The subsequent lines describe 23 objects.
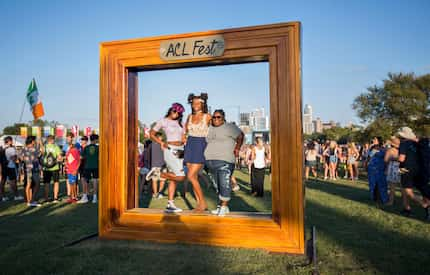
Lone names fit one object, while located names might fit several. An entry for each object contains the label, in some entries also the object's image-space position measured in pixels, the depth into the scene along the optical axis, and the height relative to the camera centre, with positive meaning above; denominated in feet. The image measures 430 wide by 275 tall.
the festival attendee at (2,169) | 32.27 -2.21
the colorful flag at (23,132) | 77.56 +2.95
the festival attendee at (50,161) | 30.27 -1.43
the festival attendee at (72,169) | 31.07 -2.19
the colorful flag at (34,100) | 57.67 +7.51
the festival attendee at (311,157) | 52.60 -2.13
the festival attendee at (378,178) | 27.50 -2.91
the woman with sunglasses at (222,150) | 17.51 -0.32
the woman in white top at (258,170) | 32.97 -2.54
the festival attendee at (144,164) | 36.00 -2.19
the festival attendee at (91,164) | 30.30 -1.69
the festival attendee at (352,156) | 49.14 -1.89
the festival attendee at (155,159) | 28.85 -1.25
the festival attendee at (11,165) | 32.65 -1.86
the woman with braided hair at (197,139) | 18.16 +0.26
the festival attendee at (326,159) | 52.75 -2.48
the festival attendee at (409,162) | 22.45 -1.28
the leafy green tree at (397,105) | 80.53 +9.22
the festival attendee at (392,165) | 25.65 -1.76
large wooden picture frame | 15.02 -0.16
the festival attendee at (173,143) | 19.06 +0.06
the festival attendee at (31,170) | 29.22 -2.14
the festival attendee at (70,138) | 32.52 +0.64
